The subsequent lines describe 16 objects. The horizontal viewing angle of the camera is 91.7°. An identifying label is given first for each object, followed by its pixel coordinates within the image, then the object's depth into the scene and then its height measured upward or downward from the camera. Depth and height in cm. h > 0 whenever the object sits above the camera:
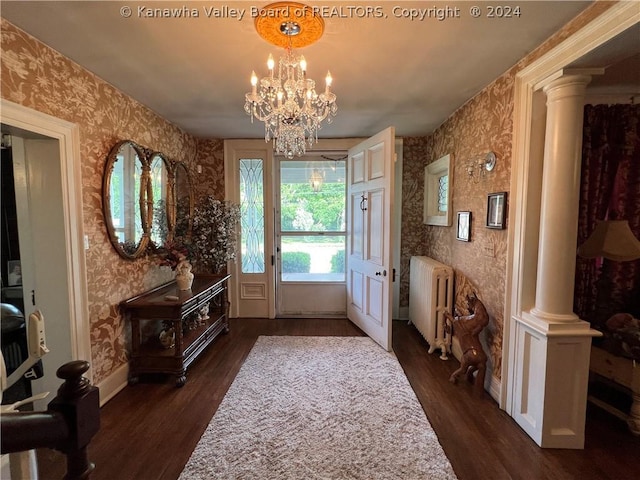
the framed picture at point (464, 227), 293 -11
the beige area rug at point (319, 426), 179 -146
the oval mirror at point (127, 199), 251 +14
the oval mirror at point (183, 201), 368 +16
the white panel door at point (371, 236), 324 -24
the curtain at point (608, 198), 233 +13
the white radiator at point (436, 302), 328 -94
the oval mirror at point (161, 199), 314 +17
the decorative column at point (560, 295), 187 -50
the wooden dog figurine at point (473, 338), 252 -103
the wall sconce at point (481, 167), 254 +42
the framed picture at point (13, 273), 310 -59
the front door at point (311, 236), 433 -30
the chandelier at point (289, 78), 165 +85
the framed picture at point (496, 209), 235 +5
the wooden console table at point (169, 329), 267 -113
